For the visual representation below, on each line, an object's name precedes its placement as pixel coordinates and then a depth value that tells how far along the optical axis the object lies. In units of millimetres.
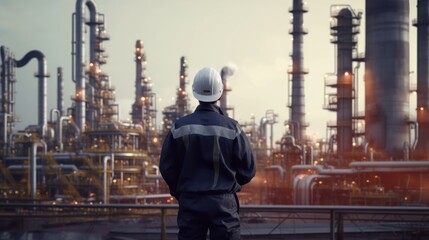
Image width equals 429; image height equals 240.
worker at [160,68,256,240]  3229
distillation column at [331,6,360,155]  33812
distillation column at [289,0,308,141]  38594
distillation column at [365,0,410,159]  29391
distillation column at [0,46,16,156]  41469
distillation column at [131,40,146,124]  46859
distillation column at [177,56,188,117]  46281
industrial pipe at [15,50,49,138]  41125
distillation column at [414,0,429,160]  31609
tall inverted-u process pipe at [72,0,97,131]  37594
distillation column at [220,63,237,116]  44950
